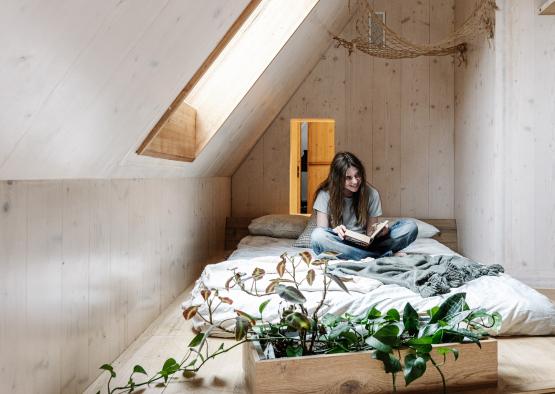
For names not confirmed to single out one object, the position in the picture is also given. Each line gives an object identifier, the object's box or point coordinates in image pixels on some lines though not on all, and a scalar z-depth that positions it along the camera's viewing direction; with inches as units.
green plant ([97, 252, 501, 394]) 51.1
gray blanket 84.2
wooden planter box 51.6
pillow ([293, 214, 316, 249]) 130.9
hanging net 124.2
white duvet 76.9
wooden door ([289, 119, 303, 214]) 174.4
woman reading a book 109.7
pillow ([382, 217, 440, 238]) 149.6
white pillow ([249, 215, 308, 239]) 146.3
